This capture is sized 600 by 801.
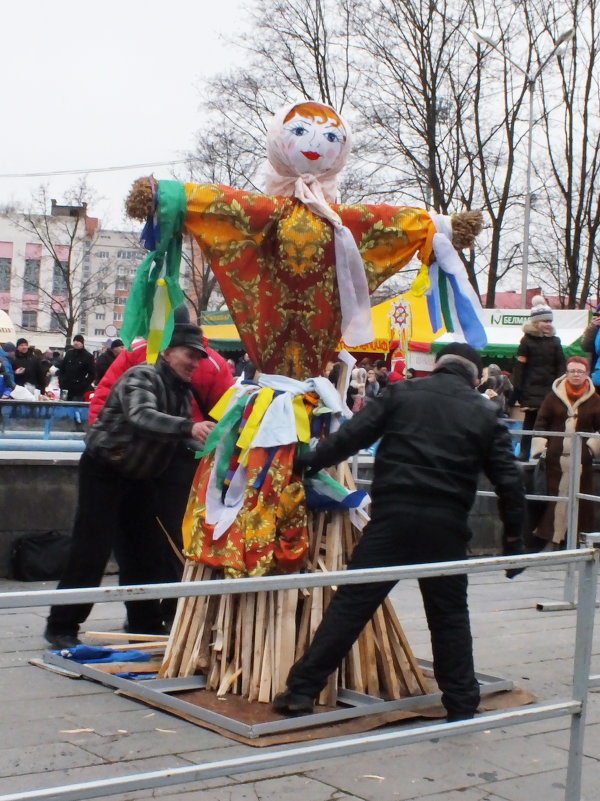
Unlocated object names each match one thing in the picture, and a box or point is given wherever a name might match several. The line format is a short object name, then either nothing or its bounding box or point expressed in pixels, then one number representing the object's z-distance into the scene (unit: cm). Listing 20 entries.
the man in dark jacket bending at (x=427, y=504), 468
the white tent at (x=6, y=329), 3442
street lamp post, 2559
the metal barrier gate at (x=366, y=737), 261
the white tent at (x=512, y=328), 2219
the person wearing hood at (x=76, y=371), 1889
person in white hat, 1132
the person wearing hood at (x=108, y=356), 1641
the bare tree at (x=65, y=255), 5041
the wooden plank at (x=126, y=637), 599
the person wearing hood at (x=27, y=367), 1980
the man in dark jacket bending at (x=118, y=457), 578
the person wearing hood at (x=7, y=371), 1651
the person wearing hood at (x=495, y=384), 1596
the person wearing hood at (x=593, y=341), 1056
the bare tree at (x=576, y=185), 2694
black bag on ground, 826
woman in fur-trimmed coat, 980
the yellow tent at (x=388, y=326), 2177
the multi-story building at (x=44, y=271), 7112
